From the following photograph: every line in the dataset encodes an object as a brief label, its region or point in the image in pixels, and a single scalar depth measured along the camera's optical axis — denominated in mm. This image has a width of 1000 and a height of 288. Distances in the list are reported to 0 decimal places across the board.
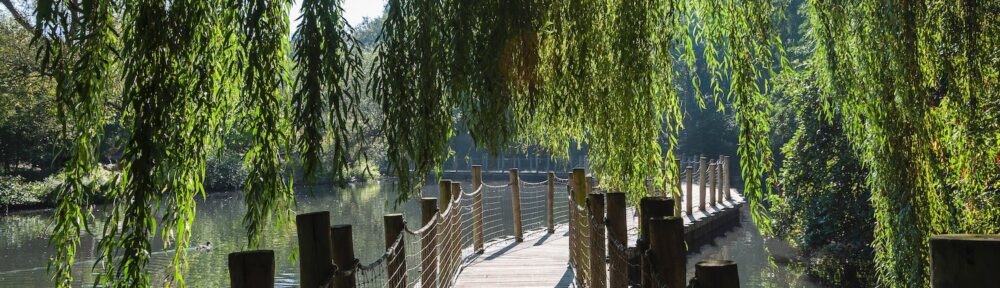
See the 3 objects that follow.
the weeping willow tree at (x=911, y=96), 4344
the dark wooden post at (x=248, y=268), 2400
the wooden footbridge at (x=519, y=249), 2914
